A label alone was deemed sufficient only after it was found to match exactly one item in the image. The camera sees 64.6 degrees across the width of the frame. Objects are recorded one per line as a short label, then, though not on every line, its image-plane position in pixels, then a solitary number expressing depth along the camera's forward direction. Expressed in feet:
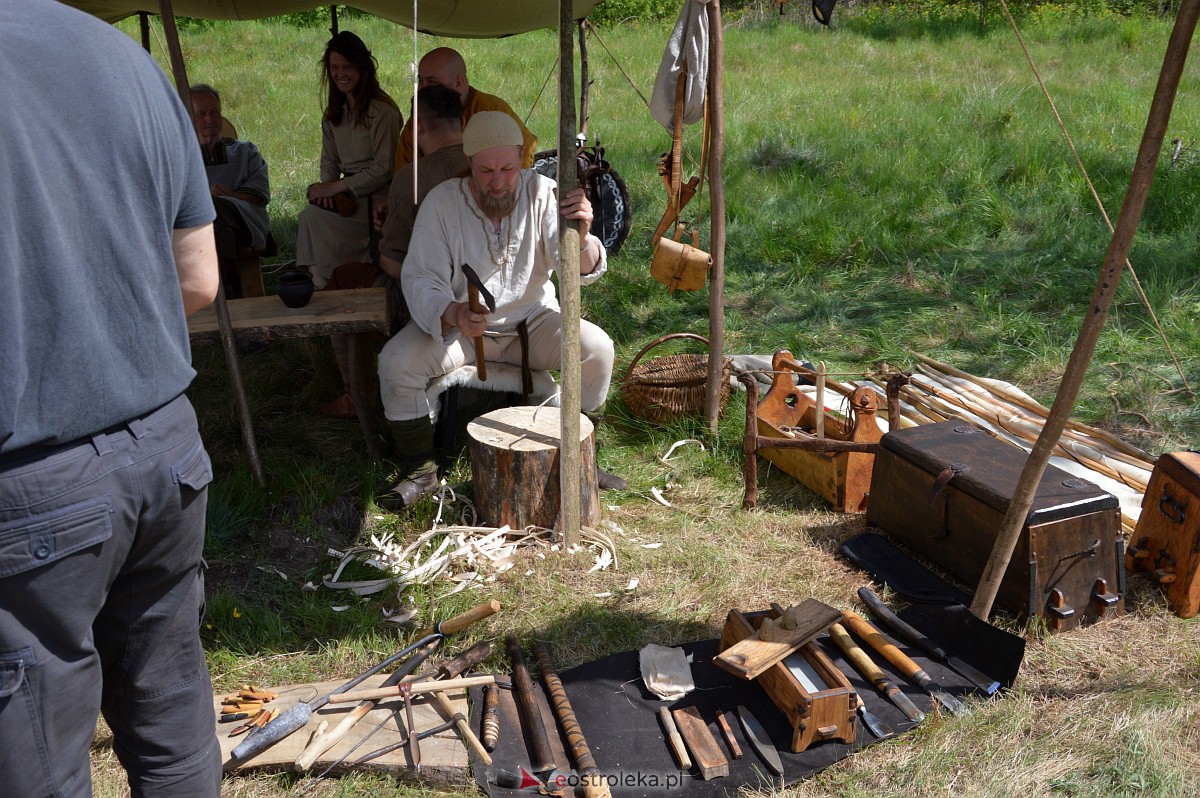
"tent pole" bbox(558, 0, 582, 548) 10.21
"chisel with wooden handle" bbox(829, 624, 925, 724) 8.72
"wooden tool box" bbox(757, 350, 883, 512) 12.41
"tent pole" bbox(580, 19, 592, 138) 20.41
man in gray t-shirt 4.54
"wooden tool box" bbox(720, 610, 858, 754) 8.20
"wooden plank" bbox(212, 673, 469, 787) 8.14
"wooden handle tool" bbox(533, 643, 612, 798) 8.00
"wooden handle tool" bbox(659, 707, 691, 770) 8.29
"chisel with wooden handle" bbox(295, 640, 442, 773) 8.08
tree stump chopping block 11.44
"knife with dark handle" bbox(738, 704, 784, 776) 8.18
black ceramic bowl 12.53
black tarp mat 8.14
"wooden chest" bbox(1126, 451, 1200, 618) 10.03
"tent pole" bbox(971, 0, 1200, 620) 7.69
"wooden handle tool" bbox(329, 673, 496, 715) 8.78
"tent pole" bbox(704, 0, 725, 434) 12.97
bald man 16.01
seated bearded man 12.19
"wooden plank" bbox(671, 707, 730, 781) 8.17
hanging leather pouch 13.92
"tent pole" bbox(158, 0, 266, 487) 11.57
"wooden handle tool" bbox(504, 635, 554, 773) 8.23
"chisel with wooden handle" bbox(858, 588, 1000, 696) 9.11
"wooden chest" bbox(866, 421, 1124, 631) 9.77
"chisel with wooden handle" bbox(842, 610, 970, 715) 8.86
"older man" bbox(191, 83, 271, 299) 16.55
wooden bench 11.96
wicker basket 14.37
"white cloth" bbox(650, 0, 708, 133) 12.53
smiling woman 17.42
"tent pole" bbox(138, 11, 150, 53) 20.04
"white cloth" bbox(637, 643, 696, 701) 9.11
